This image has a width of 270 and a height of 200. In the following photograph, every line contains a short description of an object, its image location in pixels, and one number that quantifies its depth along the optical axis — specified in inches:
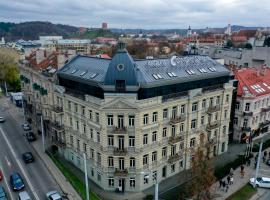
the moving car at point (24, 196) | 1403.6
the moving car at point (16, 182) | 1534.5
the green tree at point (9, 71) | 3741.2
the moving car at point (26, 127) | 2401.1
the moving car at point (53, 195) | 1416.6
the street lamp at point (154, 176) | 1476.8
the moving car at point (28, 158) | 1852.5
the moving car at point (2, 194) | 1409.3
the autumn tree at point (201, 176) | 1253.1
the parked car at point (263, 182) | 1583.9
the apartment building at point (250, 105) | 2087.6
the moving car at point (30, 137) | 2200.4
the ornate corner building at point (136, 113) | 1405.1
